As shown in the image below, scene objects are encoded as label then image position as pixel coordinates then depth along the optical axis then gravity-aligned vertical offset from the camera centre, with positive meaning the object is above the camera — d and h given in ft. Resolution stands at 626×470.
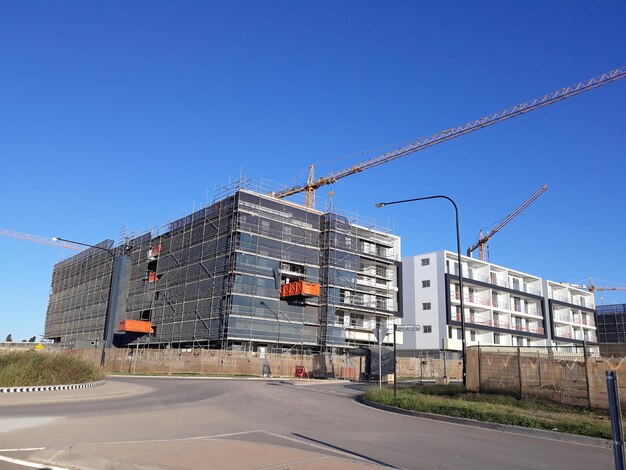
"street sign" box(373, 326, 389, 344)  64.18 +3.79
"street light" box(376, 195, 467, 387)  73.36 +21.53
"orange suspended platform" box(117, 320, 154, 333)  201.46 +11.43
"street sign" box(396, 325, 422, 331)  58.94 +4.15
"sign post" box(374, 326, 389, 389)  64.30 +3.79
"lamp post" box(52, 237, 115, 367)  224.53 +15.99
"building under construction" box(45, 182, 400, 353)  178.60 +29.07
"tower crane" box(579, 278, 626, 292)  422.41 +67.99
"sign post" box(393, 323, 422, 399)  58.90 +4.11
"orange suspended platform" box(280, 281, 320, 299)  182.29 +24.64
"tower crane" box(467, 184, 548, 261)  365.81 +84.79
